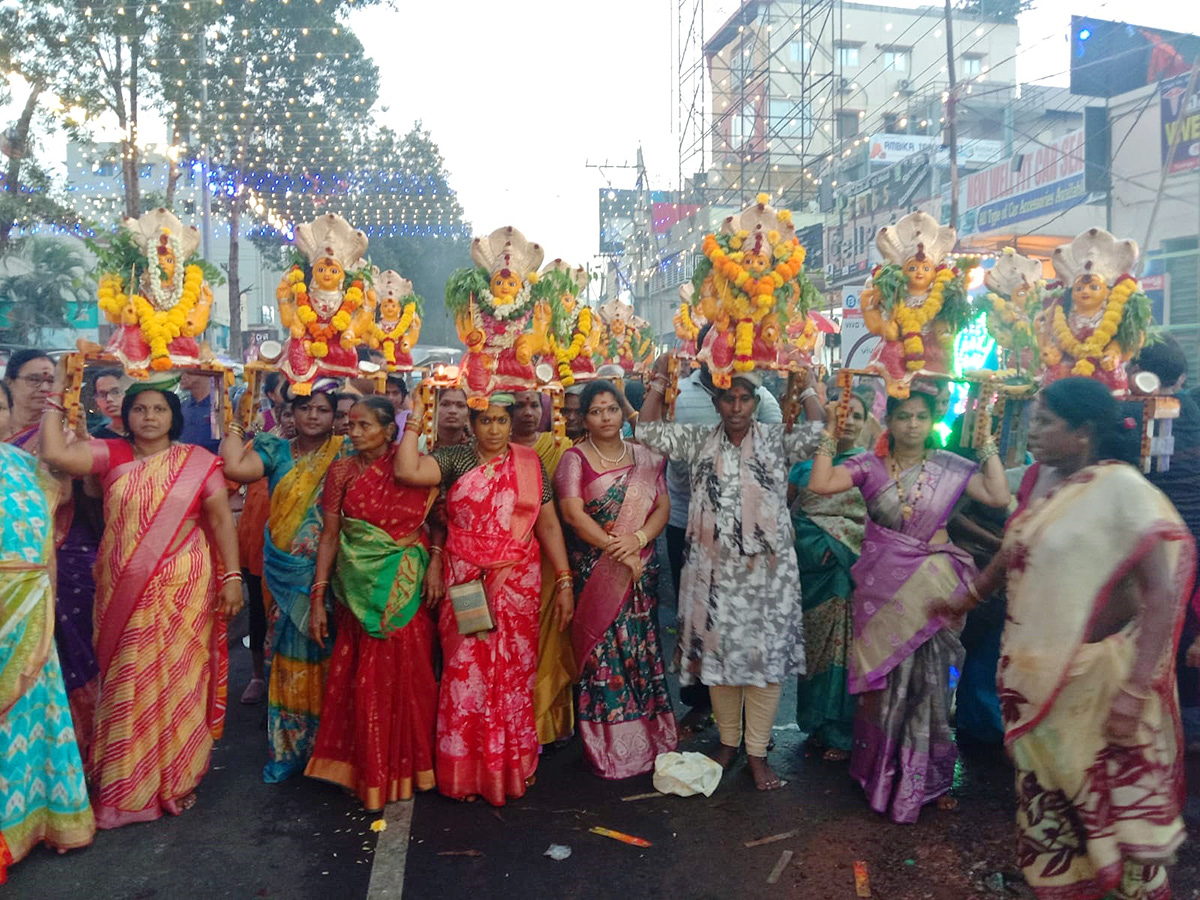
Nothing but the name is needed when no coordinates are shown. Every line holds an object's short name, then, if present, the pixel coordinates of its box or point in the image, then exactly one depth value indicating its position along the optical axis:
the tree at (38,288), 21.54
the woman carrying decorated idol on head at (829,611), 4.58
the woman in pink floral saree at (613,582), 4.34
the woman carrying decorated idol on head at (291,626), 4.34
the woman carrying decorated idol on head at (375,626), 4.04
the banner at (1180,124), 12.39
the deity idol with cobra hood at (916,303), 4.16
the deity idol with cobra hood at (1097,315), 4.48
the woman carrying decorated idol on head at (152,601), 3.87
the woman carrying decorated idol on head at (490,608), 4.11
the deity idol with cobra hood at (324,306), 4.32
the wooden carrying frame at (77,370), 3.86
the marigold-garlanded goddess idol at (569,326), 4.64
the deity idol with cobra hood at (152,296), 3.97
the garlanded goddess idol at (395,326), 4.71
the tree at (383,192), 22.17
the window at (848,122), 36.16
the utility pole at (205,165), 17.12
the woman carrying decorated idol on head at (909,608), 3.91
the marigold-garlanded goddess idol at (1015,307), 4.82
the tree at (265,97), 18.17
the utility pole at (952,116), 14.68
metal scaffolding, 26.50
